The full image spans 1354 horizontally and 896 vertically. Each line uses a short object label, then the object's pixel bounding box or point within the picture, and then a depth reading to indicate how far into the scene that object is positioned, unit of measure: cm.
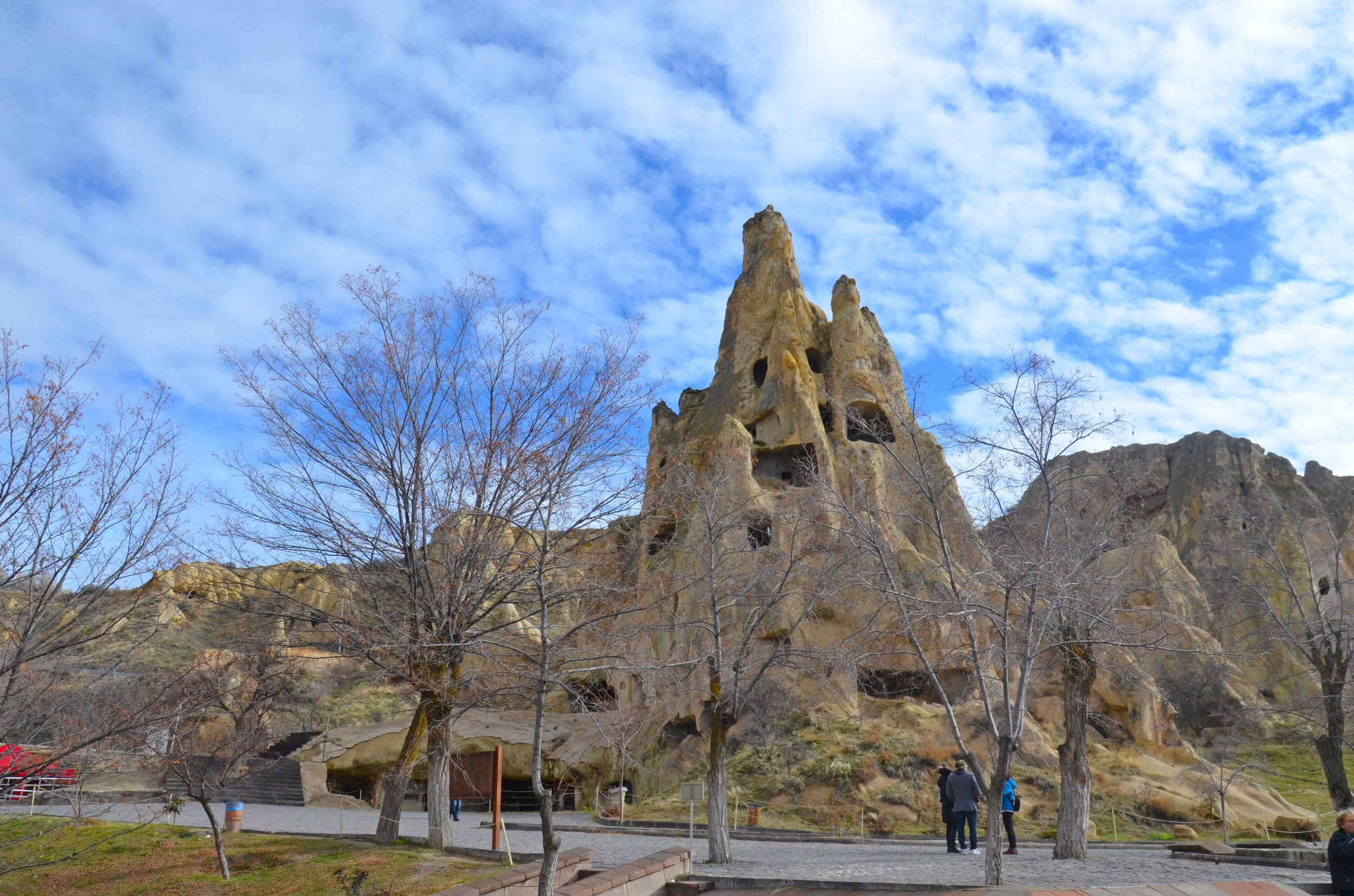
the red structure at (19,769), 885
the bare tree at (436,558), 1424
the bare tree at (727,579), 1517
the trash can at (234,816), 1850
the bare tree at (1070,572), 1298
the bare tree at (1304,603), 2044
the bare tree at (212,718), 1317
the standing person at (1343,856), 897
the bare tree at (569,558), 1341
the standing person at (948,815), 1700
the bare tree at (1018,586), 1180
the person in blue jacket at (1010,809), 1641
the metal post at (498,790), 1369
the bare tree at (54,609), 995
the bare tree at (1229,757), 2528
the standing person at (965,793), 1594
